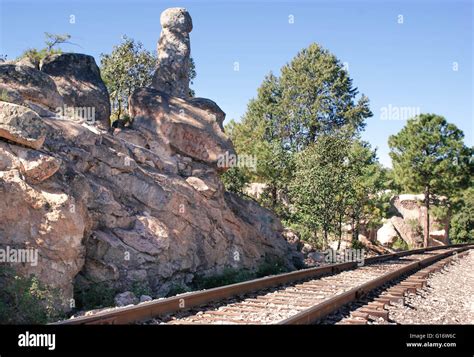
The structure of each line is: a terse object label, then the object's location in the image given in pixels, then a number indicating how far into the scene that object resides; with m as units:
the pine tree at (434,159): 38.41
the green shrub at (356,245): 28.41
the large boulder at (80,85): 14.14
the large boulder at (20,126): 9.36
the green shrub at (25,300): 7.69
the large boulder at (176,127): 15.38
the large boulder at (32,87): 11.82
